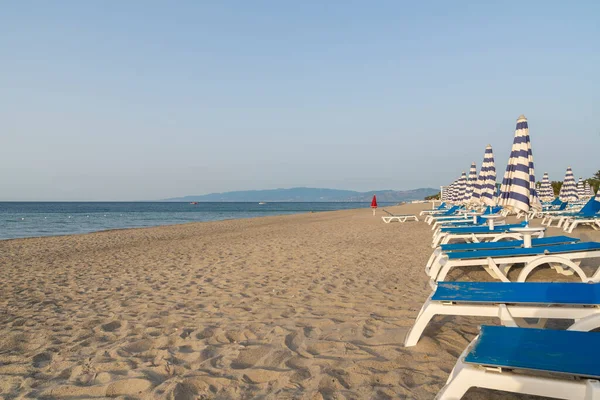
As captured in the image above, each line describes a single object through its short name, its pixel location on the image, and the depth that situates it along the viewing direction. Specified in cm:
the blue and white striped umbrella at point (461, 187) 1730
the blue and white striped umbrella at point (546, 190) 2494
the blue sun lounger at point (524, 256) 452
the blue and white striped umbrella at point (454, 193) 2025
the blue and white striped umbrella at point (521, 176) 662
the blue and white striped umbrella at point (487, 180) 1038
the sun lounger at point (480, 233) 698
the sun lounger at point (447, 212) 1470
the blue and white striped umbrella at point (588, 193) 2753
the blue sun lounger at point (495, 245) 547
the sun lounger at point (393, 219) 1728
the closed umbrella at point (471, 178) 1377
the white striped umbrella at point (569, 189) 2173
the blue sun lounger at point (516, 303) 278
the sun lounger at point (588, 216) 1076
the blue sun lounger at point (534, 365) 177
